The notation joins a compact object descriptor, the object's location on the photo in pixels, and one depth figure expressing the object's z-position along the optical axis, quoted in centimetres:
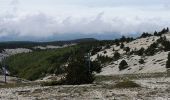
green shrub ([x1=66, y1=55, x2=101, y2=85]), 2401
